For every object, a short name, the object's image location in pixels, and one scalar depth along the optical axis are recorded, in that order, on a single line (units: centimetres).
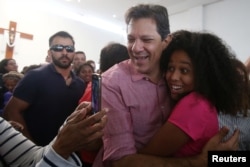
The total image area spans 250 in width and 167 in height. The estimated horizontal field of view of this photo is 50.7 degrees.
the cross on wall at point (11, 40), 643
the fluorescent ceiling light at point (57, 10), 656
